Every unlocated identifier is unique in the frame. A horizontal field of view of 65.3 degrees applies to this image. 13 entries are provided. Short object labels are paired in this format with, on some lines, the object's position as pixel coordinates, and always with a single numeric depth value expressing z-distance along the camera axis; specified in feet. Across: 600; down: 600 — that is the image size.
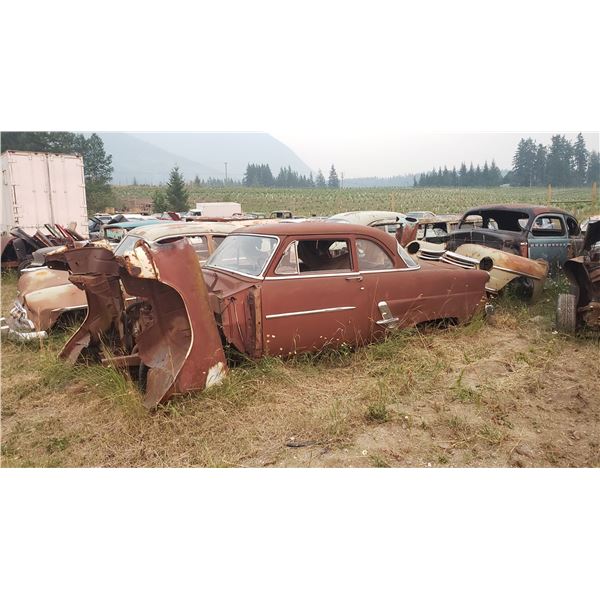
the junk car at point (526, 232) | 27.22
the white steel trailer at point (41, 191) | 45.60
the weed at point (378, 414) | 12.86
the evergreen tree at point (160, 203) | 136.05
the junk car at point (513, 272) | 24.11
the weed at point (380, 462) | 10.92
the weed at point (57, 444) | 11.99
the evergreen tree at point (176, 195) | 133.80
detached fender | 12.67
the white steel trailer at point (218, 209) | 89.35
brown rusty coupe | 13.16
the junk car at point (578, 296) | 19.30
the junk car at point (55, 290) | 18.88
